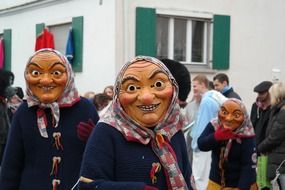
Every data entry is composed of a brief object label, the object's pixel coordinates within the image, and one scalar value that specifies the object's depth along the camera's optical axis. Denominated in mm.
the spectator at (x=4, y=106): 6012
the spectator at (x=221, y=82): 9398
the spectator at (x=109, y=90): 9348
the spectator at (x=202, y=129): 7309
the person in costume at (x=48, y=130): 4160
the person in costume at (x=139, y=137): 3062
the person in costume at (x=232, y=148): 5887
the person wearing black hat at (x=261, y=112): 8570
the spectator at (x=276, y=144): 7297
